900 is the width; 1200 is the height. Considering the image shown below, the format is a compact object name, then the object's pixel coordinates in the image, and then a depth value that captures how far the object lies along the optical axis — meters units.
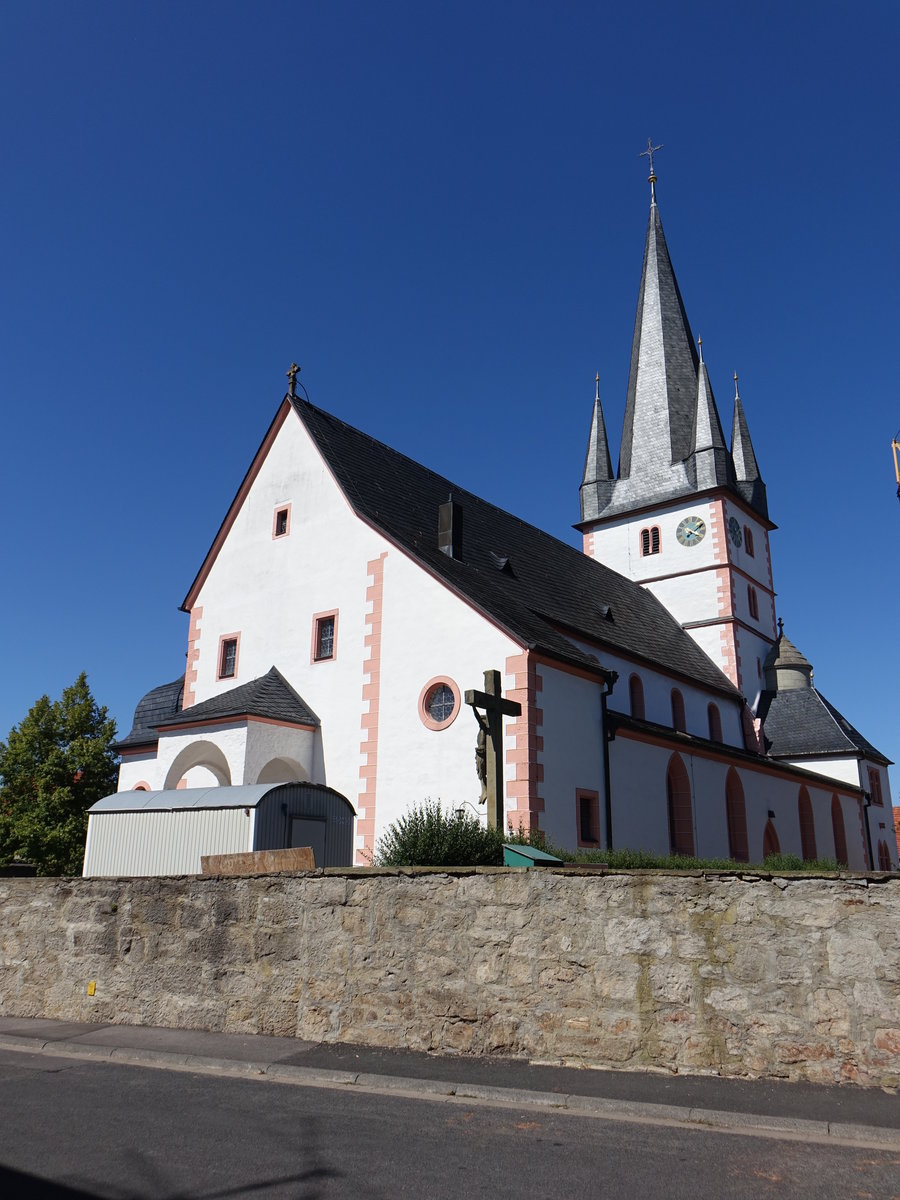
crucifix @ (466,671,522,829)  12.18
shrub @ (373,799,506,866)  12.14
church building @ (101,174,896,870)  18.86
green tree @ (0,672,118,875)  32.84
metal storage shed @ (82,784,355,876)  15.00
